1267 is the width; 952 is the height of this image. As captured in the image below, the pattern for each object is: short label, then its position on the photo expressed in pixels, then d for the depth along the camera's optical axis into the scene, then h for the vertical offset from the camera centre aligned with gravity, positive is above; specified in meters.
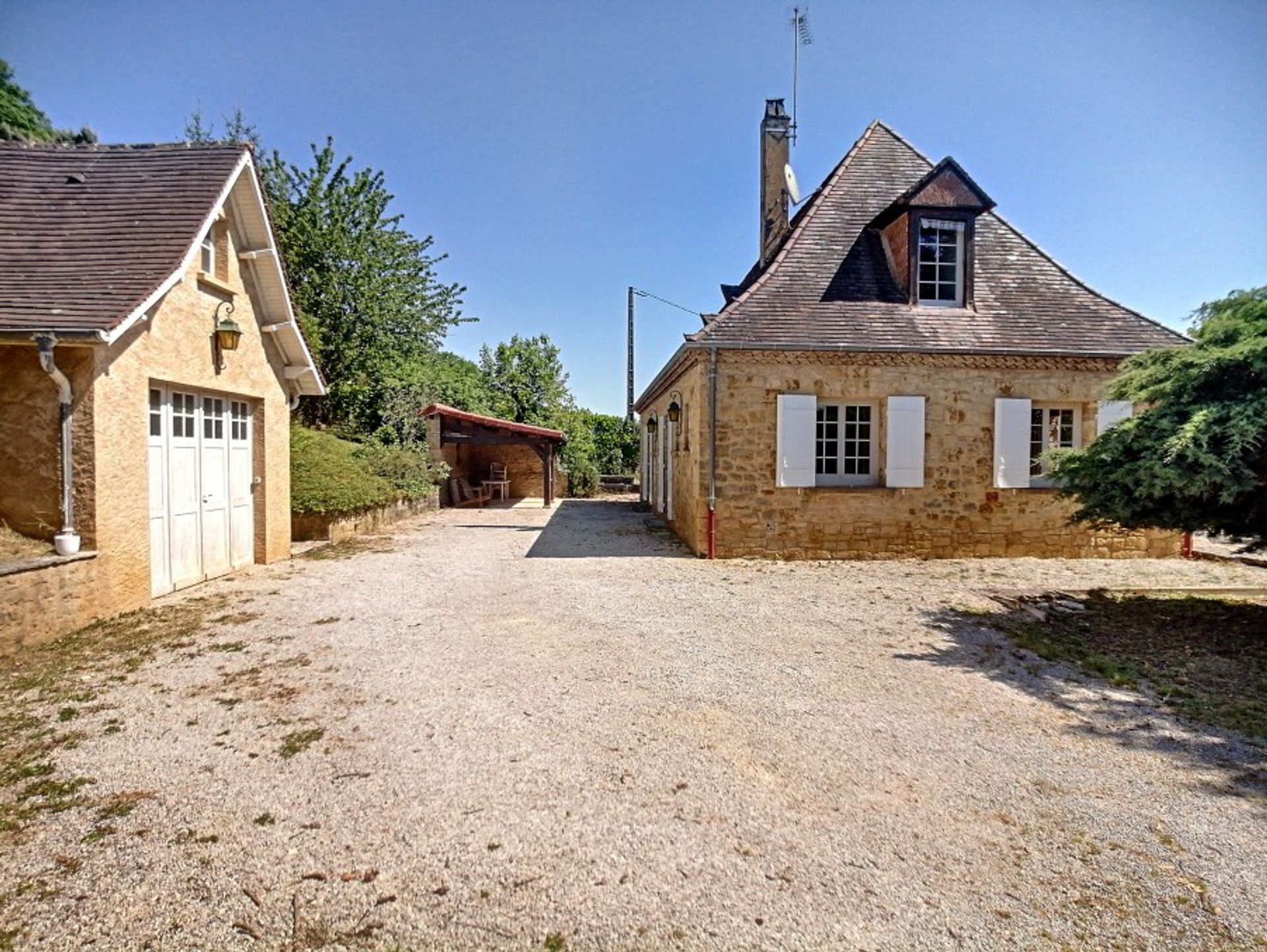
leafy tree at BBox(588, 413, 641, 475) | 25.95 +0.75
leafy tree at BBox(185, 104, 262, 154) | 20.28 +10.12
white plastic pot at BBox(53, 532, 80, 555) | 5.97 -0.75
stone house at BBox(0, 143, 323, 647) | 6.12 +0.93
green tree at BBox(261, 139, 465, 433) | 19.23 +5.28
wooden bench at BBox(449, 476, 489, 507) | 20.66 -1.04
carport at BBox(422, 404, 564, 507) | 18.23 +0.42
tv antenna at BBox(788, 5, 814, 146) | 14.62 +9.70
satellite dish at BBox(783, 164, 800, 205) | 14.02 +5.89
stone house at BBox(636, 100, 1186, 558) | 10.11 +1.01
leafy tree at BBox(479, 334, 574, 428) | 27.31 +3.44
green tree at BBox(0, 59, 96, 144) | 15.61 +8.71
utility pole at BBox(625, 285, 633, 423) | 27.75 +2.78
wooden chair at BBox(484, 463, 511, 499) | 22.69 -0.66
